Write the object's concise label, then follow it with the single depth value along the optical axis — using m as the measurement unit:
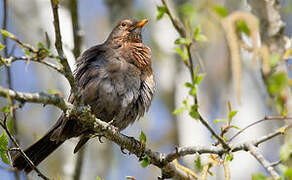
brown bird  9.84
